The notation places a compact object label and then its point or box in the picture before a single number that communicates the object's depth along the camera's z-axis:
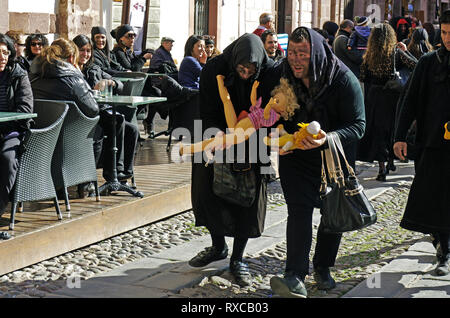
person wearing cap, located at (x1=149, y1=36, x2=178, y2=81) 12.84
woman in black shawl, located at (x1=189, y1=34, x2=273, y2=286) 5.29
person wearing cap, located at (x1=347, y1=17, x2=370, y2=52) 11.95
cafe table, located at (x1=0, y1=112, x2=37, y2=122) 6.08
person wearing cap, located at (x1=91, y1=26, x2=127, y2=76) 10.55
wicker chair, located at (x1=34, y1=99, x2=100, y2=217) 6.77
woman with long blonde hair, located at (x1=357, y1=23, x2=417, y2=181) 10.11
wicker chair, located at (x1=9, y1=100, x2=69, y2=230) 6.20
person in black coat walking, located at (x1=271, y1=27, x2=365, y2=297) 5.00
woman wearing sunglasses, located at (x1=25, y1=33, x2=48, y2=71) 9.47
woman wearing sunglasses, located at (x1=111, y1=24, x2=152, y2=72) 12.09
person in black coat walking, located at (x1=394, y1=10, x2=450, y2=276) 5.74
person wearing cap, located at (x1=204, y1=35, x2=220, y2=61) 12.14
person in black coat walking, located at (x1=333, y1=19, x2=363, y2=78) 11.95
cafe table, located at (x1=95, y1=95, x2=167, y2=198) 7.64
